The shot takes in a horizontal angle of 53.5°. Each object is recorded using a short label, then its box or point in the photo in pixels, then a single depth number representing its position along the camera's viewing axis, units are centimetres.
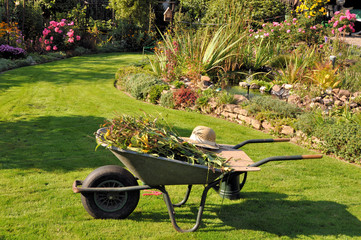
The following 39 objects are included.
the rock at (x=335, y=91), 794
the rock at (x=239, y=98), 798
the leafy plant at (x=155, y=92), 879
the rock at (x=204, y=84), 873
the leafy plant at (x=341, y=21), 1224
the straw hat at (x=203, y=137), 358
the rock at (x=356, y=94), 762
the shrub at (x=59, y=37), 1438
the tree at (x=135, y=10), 1788
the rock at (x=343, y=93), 784
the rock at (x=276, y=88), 876
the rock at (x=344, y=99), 764
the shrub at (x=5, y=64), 1112
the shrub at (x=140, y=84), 915
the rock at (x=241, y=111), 746
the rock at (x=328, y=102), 749
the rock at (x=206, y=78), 883
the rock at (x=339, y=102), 749
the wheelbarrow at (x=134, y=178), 308
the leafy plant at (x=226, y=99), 787
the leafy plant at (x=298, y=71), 881
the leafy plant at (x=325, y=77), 813
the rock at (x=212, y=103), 798
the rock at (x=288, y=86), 859
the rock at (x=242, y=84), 917
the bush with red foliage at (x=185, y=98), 831
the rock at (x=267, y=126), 691
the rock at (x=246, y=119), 737
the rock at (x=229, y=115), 765
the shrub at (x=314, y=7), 1371
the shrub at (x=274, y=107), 698
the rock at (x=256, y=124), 716
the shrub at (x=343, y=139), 555
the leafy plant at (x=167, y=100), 846
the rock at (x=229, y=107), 771
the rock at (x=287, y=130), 659
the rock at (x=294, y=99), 790
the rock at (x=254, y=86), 924
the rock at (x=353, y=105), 741
